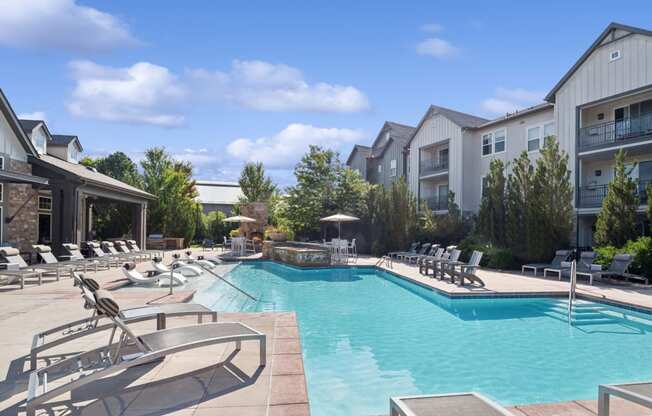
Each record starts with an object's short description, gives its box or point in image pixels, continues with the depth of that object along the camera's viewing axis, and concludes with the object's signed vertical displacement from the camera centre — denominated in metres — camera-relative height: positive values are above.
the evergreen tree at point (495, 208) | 19.30 +0.64
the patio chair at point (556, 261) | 16.42 -1.43
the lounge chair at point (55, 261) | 14.43 -1.40
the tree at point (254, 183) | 40.78 +3.47
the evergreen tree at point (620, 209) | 14.96 +0.49
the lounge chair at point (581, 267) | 14.50 -1.48
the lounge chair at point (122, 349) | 3.72 -1.27
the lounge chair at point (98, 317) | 4.91 -1.23
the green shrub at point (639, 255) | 13.66 -0.96
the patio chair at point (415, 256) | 19.83 -1.56
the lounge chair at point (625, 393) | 3.14 -1.25
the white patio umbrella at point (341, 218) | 22.25 +0.17
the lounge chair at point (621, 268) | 13.46 -1.36
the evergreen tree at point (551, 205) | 17.23 +0.70
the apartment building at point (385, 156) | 34.19 +5.43
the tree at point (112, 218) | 29.36 +0.09
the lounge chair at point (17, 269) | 11.42 -1.37
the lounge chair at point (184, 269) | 13.92 -1.58
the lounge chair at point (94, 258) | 16.05 -1.35
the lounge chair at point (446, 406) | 3.09 -1.32
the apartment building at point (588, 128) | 17.62 +4.66
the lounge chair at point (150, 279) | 11.66 -1.60
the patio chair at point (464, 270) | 13.04 -1.48
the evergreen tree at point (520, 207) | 17.75 +0.65
